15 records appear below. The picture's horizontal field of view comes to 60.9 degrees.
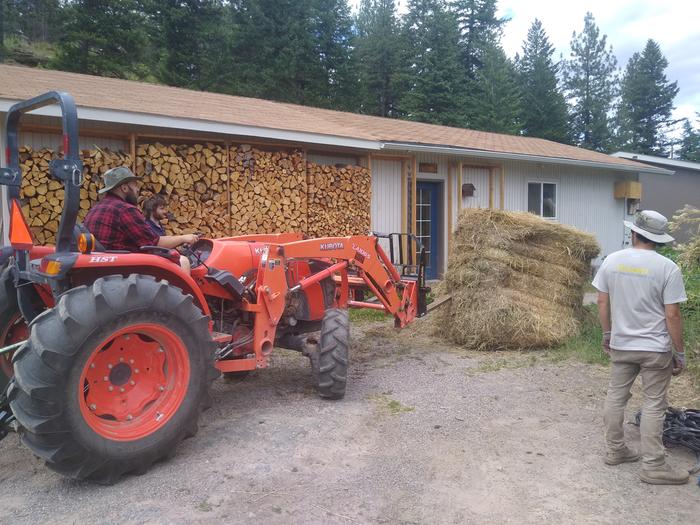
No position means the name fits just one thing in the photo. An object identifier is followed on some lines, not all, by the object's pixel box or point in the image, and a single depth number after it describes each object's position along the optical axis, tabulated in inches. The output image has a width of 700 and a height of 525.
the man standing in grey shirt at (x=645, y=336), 150.6
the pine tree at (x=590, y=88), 1765.5
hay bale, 291.3
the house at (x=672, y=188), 978.7
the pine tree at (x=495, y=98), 1269.7
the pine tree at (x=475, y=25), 1489.9
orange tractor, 132.9
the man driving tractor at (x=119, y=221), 169.3
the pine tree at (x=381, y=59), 1298.0
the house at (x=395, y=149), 318.7
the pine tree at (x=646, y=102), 1899.6
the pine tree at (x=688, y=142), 1984.5
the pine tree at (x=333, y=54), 1130.7
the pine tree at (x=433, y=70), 1237.7
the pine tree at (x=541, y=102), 1534.2
